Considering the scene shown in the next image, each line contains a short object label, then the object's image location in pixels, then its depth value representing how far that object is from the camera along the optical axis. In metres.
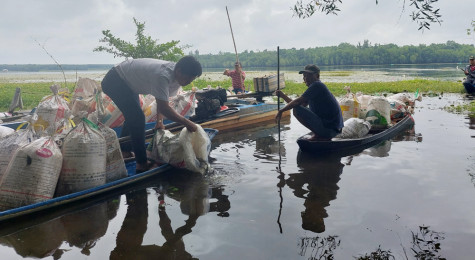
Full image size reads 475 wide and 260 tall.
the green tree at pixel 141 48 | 20.25
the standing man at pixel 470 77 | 14.35
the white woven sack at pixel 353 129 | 6.37
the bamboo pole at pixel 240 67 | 10.88
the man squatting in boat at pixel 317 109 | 5.62
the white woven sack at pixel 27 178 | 3.34
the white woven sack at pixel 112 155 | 4.13
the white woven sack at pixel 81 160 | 3.67
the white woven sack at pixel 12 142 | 3.68
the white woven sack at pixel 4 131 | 4.71
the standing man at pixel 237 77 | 10.81
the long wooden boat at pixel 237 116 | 6.72
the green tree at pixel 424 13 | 3.00
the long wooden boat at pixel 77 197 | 3.18
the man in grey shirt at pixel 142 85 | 4.15
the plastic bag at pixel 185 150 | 4.54
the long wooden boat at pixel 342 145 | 5.64
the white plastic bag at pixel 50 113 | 5.00
